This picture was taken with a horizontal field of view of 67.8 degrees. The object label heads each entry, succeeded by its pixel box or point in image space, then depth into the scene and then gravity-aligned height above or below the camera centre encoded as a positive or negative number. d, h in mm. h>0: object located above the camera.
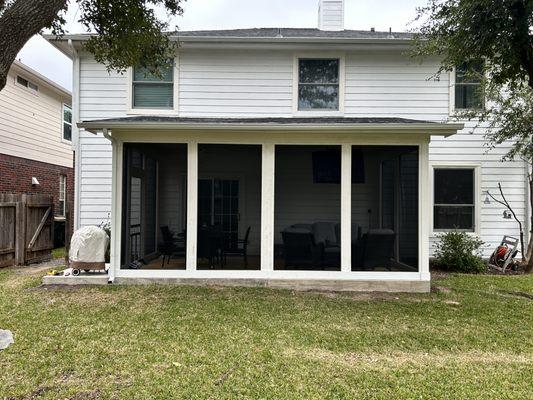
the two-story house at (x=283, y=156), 7832 +1073
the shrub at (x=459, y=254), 9031 -1070
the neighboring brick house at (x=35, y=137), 11719 +2202
